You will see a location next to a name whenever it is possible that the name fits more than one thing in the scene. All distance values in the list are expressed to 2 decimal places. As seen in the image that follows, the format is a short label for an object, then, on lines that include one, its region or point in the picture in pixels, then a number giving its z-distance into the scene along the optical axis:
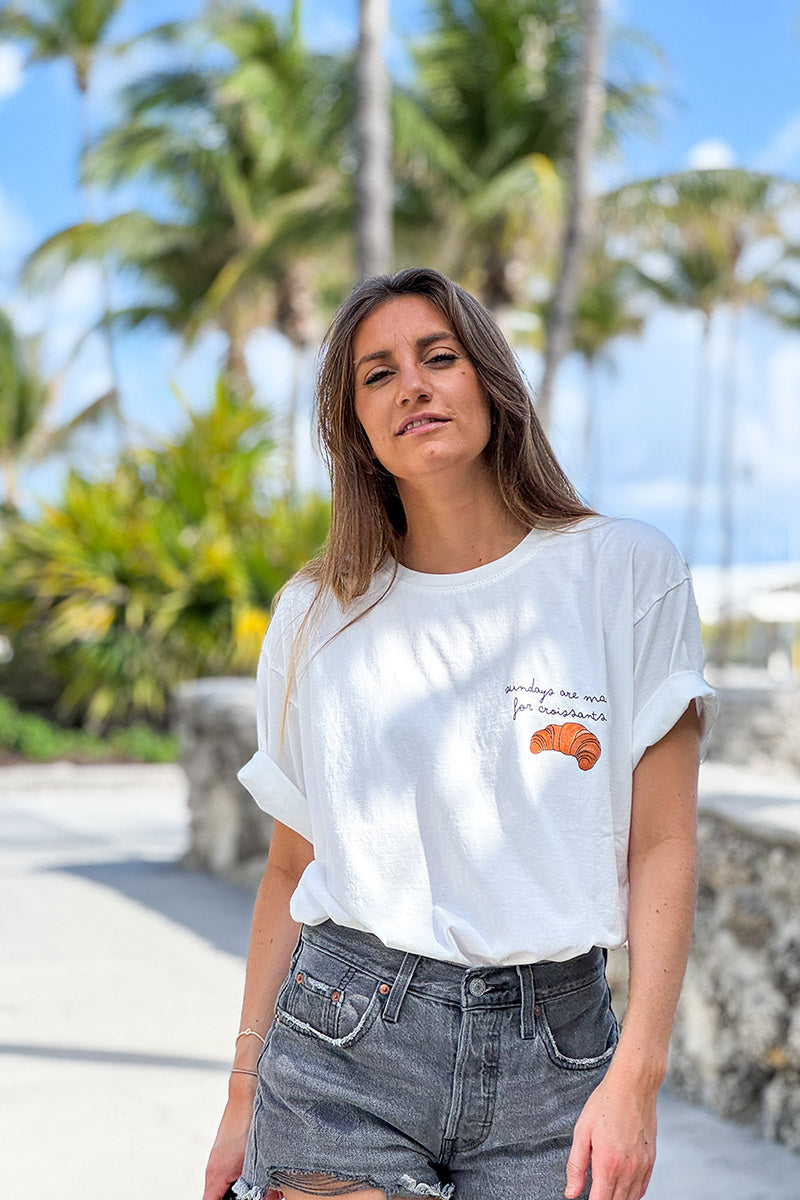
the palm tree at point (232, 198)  21.08
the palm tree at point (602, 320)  37.69
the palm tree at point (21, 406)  38.47
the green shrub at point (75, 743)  14.29
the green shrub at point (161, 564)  14.16
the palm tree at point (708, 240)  19.36
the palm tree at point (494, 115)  18.83
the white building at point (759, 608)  40.72
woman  1.60
